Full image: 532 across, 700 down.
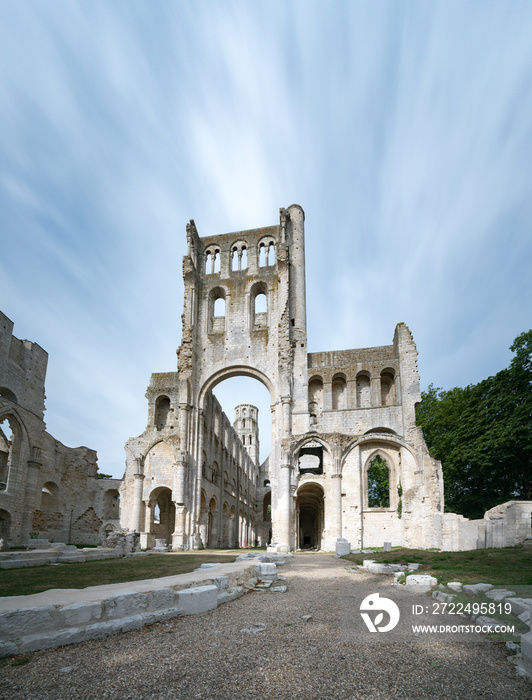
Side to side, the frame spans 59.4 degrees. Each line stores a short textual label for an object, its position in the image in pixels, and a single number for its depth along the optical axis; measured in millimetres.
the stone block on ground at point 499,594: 5973
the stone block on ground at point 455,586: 7330
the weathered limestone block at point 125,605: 5109
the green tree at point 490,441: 24078
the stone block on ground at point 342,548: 17658
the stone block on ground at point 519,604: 5066
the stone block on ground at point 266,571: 9695
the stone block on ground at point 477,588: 6652
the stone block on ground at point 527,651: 3701
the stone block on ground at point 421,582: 7914
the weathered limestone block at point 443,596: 6559
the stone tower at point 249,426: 64387
